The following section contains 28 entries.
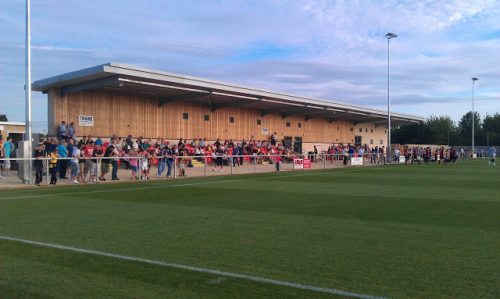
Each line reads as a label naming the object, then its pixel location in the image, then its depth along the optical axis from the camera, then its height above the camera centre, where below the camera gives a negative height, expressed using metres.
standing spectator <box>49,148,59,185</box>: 17.83 -0.77
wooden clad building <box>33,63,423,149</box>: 26.47 +3.01
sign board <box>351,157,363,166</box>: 35.03 -1.11
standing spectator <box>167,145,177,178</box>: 22.13 -0.69
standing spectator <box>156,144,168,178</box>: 21.90 -0.59
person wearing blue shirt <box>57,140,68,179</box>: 18.89 -0.49
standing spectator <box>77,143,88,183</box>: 18.88 -0.85
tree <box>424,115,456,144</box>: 90.81 +3.26
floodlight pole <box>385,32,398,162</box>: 42.09 -0.61
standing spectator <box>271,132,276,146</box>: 37.88 +0.58
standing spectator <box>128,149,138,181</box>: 20.55 -0.72
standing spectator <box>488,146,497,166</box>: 40.88 -1.15
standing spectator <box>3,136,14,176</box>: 19.25 -0.20
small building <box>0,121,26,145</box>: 33.19 +1.44
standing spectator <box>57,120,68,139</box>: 23.92 +0.96
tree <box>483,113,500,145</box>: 93.44 +3.82
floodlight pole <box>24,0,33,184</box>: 18.31 +2.64
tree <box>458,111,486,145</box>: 95.25 +3.04
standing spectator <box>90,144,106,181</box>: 19.31 -0.41
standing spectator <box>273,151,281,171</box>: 27.58 -0.90
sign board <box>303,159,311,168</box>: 30.54 -1.08
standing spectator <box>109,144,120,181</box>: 19.91 -0.54
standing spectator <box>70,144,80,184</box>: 18.73 -0.77
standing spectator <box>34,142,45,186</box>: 17.64 -0.83
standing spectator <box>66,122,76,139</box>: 24.16 +0.91
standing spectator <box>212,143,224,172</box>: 25.13 -0.80
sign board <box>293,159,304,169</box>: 29.75 -1.08
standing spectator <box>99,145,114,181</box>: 19.73 -0.60
